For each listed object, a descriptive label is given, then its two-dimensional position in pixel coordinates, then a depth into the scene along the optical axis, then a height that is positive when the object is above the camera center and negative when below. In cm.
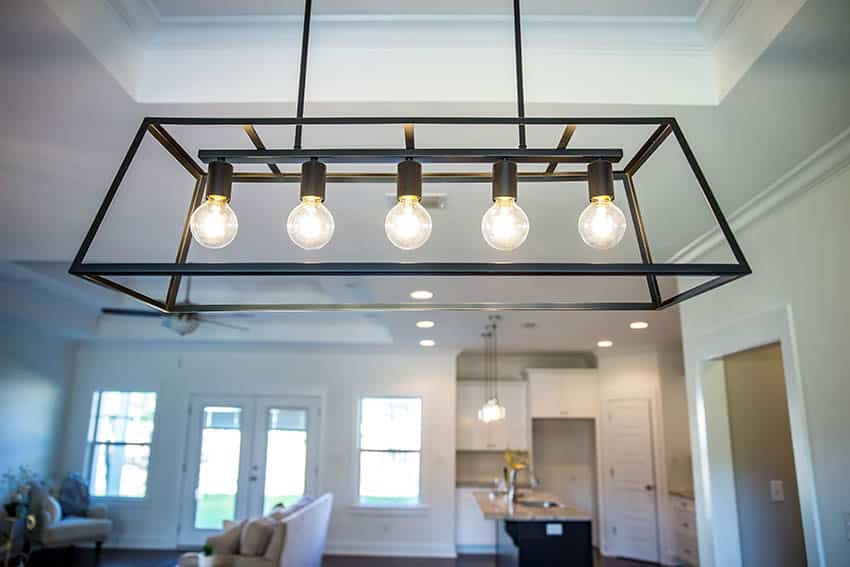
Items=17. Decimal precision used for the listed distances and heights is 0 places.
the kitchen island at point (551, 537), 461 -87
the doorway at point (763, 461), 311 -17
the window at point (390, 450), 757 -33
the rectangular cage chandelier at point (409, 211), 119 +46
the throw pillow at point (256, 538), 453 -89
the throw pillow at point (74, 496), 671 -86
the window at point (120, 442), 747 -27
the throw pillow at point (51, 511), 617 -96
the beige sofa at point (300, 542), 446 -100
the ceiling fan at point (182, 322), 529 +90
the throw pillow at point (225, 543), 462 -94
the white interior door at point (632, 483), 704 -67
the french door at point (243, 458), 738 -46
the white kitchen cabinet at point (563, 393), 791 +46
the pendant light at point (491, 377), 626 +70
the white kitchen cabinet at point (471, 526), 751 -128
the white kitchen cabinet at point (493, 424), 795 +5
